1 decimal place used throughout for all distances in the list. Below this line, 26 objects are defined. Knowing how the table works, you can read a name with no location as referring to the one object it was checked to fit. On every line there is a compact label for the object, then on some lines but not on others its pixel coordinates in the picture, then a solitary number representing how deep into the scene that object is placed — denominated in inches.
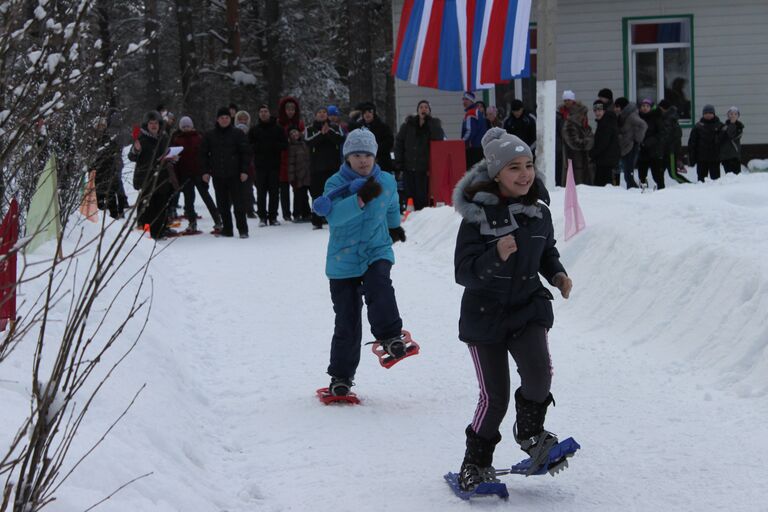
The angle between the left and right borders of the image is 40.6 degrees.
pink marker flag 434.0
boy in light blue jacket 276.7
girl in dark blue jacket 195.6
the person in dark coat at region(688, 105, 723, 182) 786.2
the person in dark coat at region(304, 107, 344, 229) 669.9
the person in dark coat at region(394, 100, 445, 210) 683.4
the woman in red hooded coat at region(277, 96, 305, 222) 730.2
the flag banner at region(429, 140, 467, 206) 676.7
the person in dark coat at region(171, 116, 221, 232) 699.4
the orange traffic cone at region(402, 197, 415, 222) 667.3
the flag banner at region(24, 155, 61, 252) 336.5
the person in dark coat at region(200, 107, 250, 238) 657.6
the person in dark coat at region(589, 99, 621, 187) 708.0
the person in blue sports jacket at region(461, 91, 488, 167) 701.3
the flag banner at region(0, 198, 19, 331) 233.0
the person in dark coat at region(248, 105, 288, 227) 713.6
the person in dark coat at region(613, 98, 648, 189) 738.2
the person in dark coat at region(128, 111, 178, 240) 651.6
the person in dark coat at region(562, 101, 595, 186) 698.2
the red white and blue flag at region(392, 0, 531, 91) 672.4
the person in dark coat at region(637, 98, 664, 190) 757.9
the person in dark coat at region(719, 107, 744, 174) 788.6
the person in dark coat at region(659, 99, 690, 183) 764.0
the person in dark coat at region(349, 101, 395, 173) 653.9
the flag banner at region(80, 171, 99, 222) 508.7
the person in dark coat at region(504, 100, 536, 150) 696.4
